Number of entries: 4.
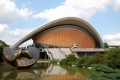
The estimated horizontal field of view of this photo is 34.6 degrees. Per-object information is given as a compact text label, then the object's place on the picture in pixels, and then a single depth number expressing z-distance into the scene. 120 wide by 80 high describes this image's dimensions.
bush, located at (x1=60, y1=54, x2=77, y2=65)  24.09
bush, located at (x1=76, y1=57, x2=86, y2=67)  20.32
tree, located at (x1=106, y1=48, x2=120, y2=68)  14.29
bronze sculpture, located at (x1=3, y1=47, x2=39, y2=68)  17.61
